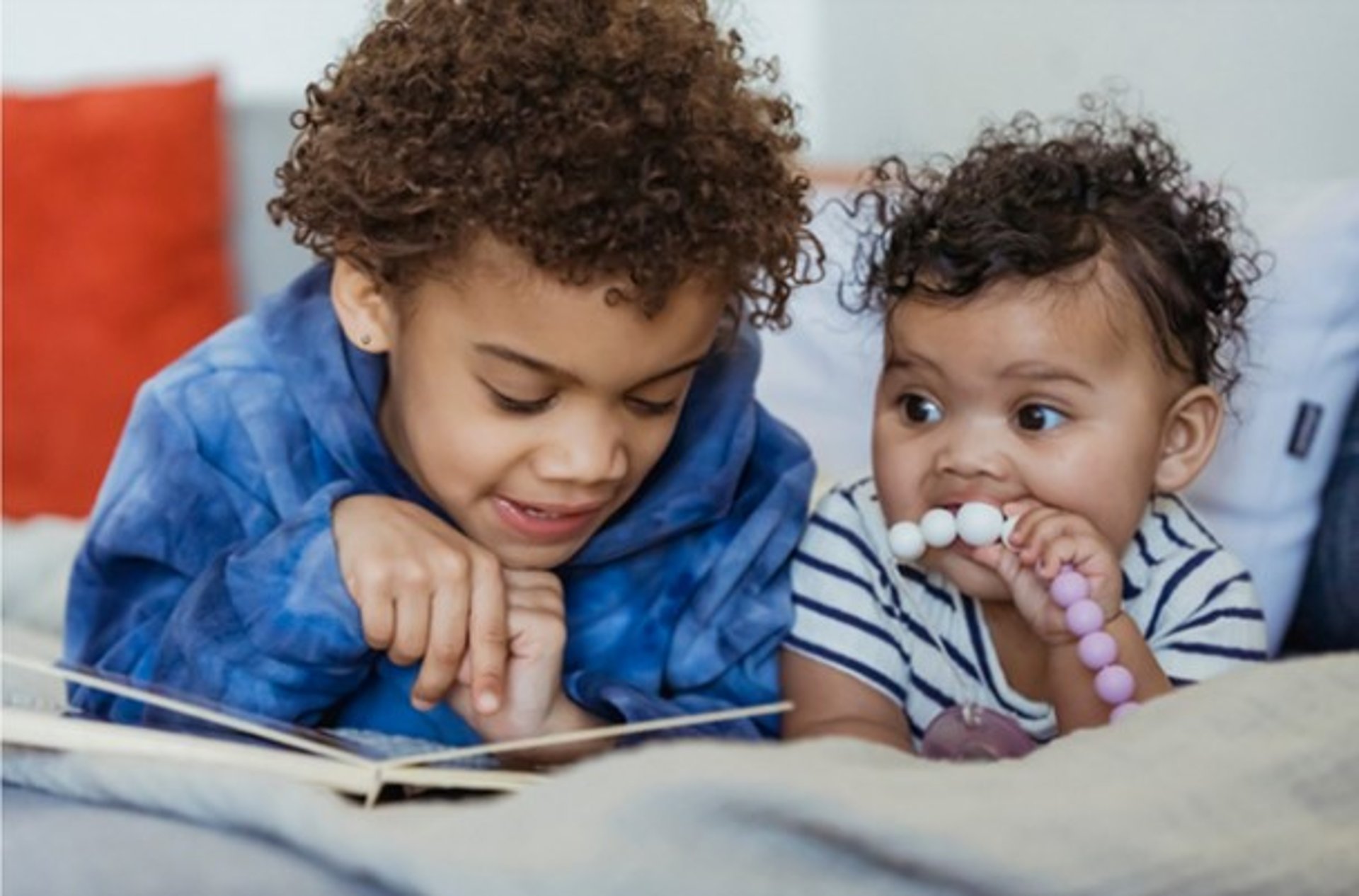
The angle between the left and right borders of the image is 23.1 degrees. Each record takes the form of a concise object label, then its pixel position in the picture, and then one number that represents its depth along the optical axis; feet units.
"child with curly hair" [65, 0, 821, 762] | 3.56
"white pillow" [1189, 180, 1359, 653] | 4.31
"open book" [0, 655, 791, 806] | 3.20
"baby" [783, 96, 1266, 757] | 3.79
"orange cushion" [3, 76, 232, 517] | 5.61
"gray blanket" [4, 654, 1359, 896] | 2.89
